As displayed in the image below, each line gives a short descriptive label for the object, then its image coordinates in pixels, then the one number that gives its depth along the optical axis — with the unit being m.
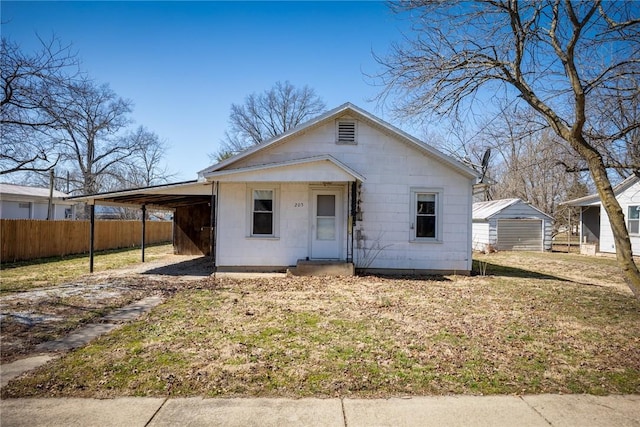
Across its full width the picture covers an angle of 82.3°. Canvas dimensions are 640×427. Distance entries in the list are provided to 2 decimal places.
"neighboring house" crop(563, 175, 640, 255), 19.50
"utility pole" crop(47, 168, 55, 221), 23.47
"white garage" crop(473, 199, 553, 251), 22.80
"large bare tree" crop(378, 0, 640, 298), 4.93
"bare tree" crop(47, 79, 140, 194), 7.99
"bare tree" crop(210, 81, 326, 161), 41.97
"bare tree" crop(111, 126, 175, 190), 37.06
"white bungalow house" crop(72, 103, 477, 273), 11.51
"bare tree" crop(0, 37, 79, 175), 7.39
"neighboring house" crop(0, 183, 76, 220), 23.59
